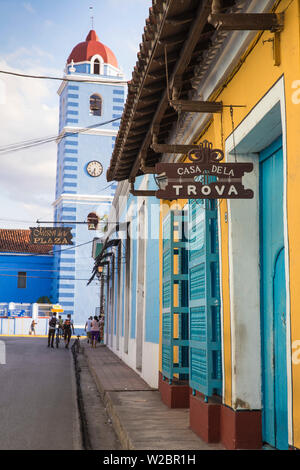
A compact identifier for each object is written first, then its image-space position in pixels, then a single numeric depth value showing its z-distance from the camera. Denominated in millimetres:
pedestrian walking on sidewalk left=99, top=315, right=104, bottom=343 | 27744
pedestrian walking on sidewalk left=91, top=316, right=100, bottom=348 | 23453
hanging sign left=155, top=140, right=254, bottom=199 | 5012
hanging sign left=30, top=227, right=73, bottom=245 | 24953
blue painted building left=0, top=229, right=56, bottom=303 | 41438
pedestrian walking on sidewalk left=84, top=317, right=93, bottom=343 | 23936
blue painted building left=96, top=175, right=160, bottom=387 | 11070
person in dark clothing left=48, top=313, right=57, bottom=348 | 23672
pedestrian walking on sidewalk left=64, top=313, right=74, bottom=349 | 24891
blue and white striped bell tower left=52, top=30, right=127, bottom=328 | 36156
